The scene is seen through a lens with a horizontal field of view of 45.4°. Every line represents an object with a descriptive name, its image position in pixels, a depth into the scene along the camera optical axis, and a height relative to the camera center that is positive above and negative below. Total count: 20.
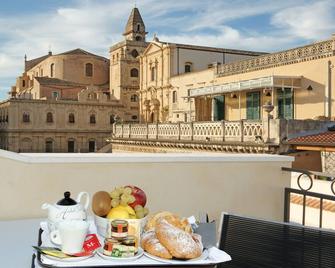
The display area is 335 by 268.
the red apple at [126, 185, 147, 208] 2.41 -0.40
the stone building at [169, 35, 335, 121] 19.42 +2.51
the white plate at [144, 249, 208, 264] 1.90 -0.61
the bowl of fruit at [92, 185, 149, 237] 2.28 -0.44
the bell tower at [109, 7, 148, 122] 47.27 +6.74
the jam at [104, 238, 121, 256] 1.94 -0.55
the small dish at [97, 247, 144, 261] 1.90 -0.60
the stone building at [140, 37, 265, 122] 35.06 +6.10
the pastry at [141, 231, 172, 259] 1.93 -0.57
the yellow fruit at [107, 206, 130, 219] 2.25 -0.47
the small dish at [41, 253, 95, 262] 1.90 -0.60
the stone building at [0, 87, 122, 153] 45.25 +1.07
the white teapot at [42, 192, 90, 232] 2.27 -0.46
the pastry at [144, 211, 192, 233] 2.11 -0.49
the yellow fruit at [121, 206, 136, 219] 2.28 -0.45
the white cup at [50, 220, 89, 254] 1.96 -0.51
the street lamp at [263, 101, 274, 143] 15.56 +0.92
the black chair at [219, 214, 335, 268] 2.22 -0.65
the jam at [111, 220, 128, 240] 2.00 -0.49
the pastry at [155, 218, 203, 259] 1.90 -0.53
